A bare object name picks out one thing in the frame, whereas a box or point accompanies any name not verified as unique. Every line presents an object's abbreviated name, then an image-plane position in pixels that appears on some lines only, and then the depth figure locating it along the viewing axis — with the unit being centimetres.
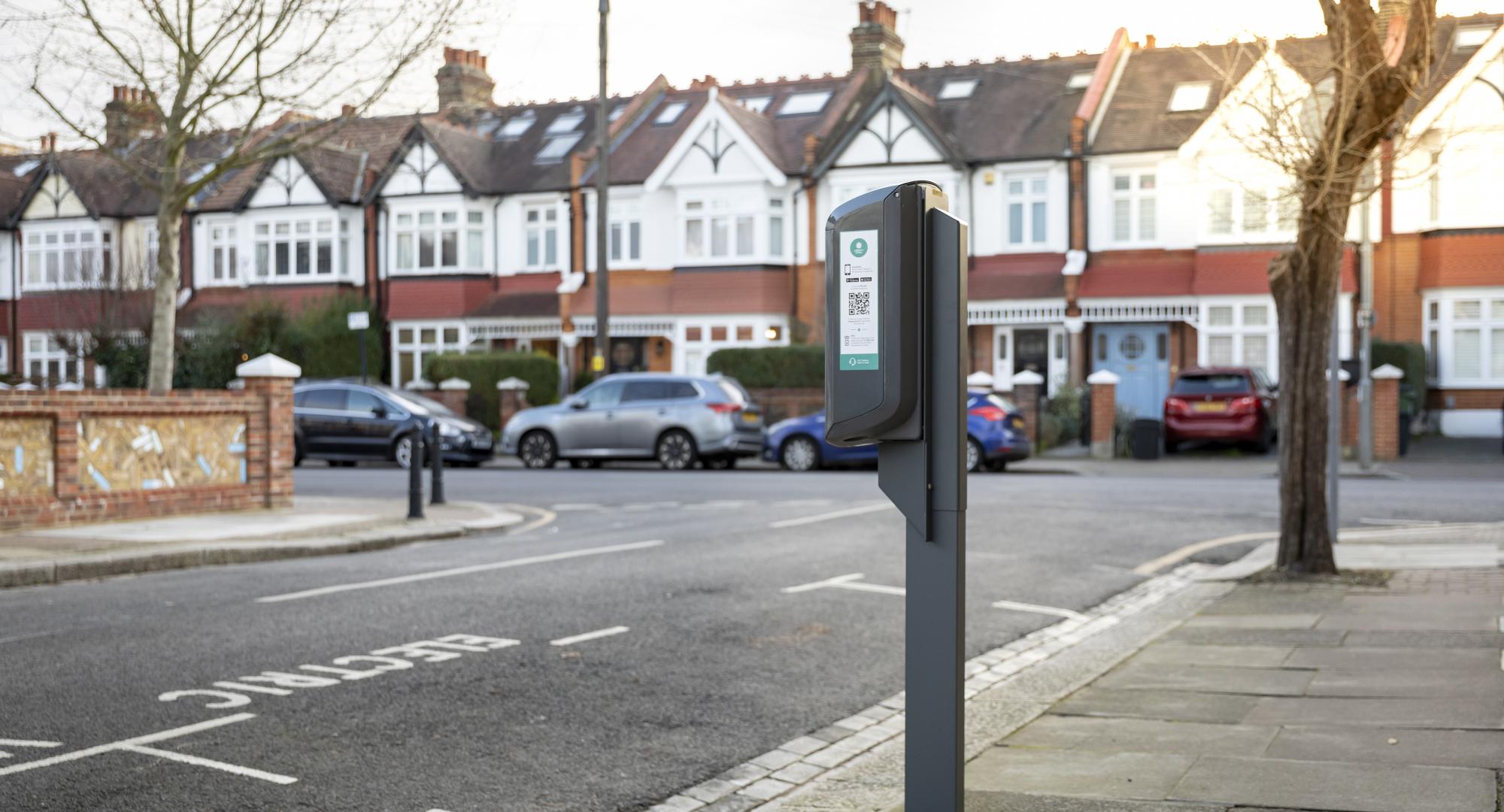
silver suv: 2486
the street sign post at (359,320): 2568
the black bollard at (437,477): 1666
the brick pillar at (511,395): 3219
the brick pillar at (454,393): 3291
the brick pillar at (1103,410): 2789
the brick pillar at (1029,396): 2831
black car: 2612
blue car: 2364
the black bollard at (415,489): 1491
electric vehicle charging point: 380
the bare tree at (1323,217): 947
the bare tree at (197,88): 1576
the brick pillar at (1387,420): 2645
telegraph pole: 2925
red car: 2661
